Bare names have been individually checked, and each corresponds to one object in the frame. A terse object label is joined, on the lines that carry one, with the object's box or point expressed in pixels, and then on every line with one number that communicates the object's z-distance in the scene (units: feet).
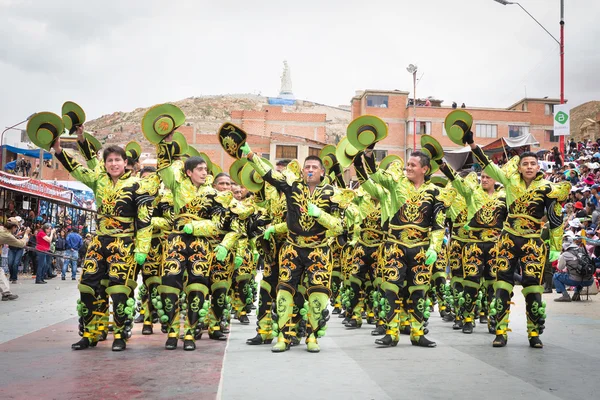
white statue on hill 433.89
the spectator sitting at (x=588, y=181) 67.51
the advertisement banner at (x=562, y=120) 71.92
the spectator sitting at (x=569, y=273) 47.50
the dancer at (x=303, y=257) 24.90
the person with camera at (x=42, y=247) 63.93
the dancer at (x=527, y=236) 26.20
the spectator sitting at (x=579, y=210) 58.54
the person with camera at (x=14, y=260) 61.52
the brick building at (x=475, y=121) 193.16
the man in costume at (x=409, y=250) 26.04
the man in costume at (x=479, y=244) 31.65
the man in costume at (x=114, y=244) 24.39
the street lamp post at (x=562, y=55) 78.79
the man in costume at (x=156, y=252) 30.45
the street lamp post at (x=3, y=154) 97.87
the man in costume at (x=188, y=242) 24.95
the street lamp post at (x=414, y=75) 171.53
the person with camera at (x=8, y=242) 40.04
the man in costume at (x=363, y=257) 33.88
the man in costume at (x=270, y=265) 27.09
